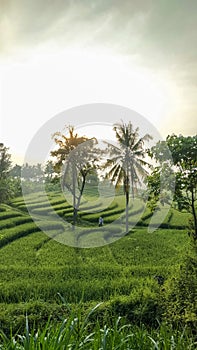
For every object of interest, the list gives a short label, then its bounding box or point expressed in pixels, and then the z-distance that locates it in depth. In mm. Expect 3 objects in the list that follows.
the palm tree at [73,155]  19922
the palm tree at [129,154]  20062
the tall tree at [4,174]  27995
